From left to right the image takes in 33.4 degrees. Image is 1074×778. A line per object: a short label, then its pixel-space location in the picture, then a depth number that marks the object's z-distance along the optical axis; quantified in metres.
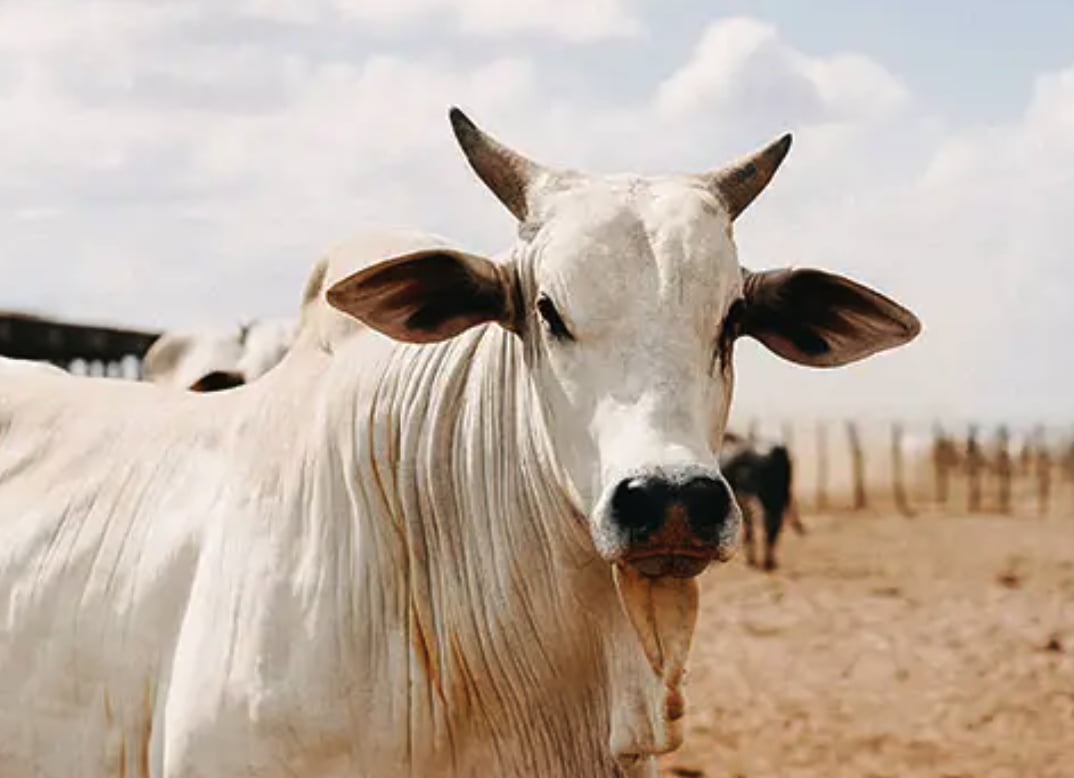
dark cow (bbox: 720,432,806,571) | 19.11
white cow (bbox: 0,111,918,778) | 2.97
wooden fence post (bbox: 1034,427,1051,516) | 30.81
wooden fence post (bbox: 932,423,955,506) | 32.97
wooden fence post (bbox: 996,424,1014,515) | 30.85
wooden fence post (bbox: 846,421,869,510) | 31.67
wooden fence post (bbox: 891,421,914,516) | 31.02
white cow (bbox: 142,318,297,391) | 7.59
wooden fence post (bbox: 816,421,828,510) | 31.86
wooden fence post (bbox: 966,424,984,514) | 31.12
